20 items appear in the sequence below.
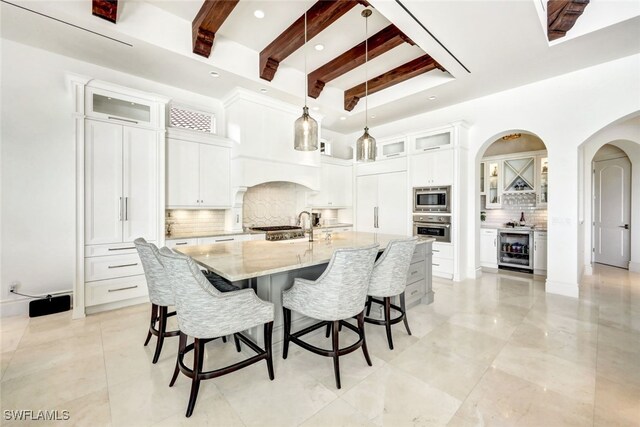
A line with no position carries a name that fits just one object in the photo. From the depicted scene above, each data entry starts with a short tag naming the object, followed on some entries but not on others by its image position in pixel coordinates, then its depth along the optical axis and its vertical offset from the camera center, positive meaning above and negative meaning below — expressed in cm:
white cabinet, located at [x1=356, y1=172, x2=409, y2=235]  528 +23
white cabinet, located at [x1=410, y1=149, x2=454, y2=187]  462 +82
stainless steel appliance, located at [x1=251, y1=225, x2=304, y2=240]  334 -27
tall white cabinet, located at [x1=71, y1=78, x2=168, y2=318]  306 +32
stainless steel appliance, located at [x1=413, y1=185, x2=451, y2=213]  463 +26
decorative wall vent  418 +153
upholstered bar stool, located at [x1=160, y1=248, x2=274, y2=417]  157 -60
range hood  427 +125
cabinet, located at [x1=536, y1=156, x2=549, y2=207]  535 +69
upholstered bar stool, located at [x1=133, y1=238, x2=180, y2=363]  204 -56
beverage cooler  513 -68
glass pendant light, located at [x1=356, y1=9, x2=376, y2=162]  298 +74
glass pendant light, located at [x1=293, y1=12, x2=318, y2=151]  252 +76
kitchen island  184 -35
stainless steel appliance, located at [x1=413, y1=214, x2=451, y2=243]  465 -22
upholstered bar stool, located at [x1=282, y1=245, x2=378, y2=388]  184 -56
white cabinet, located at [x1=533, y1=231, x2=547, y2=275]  495 -71
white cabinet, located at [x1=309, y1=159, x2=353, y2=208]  584 +62
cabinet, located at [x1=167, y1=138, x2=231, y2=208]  382 +59
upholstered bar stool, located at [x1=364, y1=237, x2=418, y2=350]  232 -52
